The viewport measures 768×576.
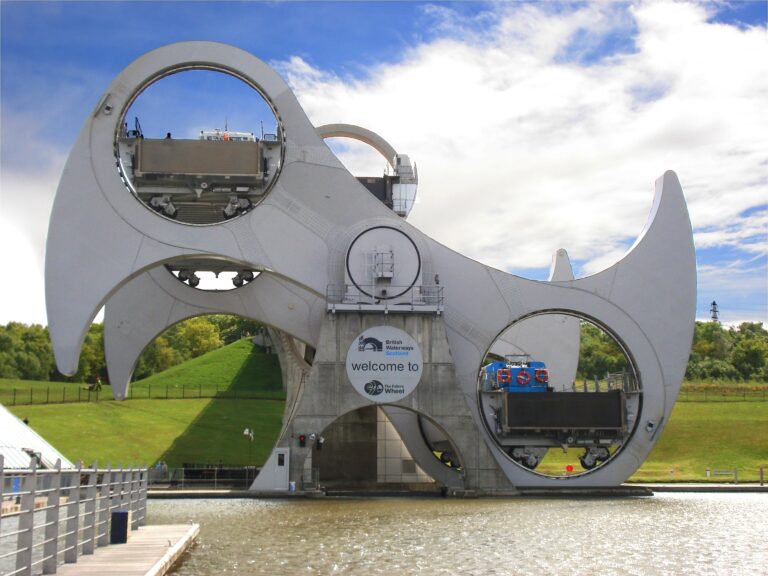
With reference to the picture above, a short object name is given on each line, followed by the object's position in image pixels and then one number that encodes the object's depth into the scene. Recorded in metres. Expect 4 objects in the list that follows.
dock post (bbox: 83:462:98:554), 13.97
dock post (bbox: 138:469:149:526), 19.56
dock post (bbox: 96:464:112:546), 15.23
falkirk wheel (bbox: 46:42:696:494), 32.75
